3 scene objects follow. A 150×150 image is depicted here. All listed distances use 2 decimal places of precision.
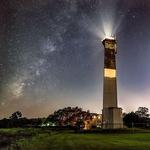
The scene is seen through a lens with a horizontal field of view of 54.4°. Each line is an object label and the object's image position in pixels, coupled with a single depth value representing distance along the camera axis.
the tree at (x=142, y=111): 50.59
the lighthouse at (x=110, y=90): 29.51
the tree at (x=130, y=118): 38.30
